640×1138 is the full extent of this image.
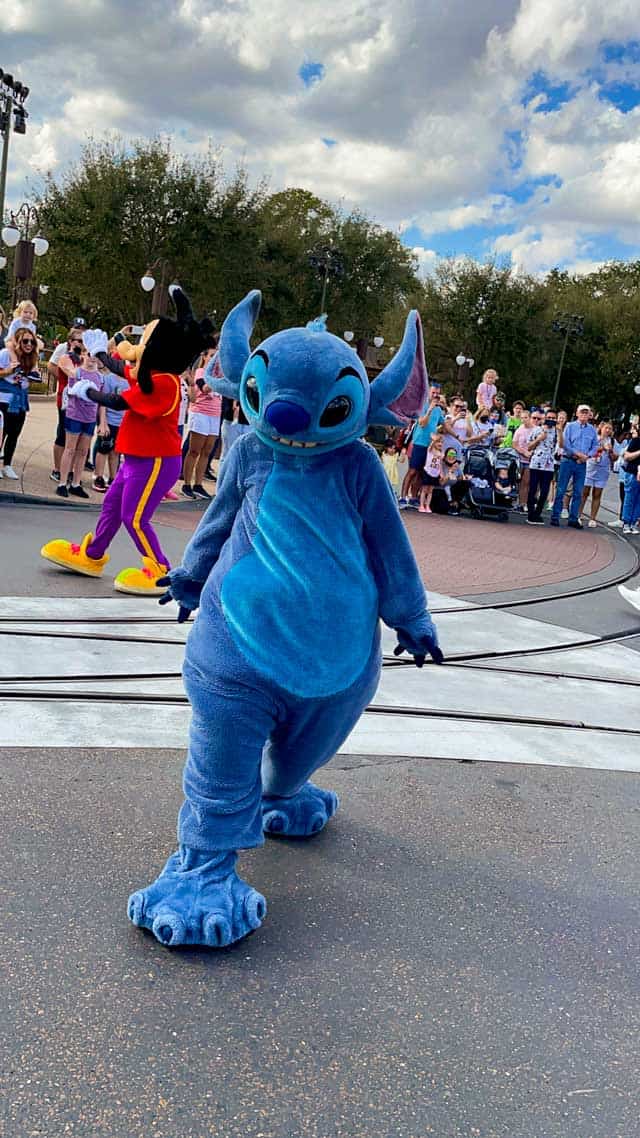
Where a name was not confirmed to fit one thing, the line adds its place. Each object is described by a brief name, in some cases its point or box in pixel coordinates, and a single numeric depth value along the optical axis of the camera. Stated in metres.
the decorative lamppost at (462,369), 30.14
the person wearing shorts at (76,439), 10.32
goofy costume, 6.14
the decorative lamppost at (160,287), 25.02
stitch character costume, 2.62
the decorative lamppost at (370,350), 33.49
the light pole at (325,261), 33.46
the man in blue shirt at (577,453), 14.06
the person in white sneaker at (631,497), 13.94
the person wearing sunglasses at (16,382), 10.02
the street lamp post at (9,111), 22.47
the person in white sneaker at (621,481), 14.85
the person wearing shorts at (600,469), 14.45
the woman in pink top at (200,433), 12.15
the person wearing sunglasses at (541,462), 14.27
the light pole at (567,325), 40.09
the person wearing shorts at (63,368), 10.85
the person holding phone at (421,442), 13.14
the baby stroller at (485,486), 13.93
